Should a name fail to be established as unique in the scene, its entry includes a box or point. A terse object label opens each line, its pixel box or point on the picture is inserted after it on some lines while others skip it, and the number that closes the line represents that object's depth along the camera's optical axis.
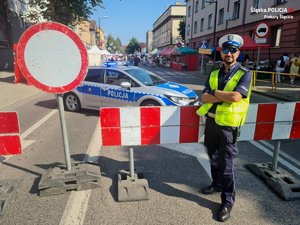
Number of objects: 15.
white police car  7.33
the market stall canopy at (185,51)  32.19
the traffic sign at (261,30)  13.41
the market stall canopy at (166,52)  39.20
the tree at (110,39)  136.38
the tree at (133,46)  131.25
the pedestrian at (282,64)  18.35
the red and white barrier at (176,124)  3.52
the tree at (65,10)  19.95
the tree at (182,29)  68.44
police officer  3.01
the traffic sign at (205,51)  23.98
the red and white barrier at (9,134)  3.38
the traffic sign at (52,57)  3.35
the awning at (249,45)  19.22
